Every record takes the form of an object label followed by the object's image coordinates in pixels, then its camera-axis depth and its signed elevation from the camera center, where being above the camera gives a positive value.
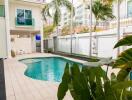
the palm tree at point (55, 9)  9.50 +3.84
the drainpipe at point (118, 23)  5.41 +1.26
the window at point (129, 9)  8.08 +3.11
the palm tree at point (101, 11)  9.00 +3.34
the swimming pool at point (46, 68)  5.04 -1.36
